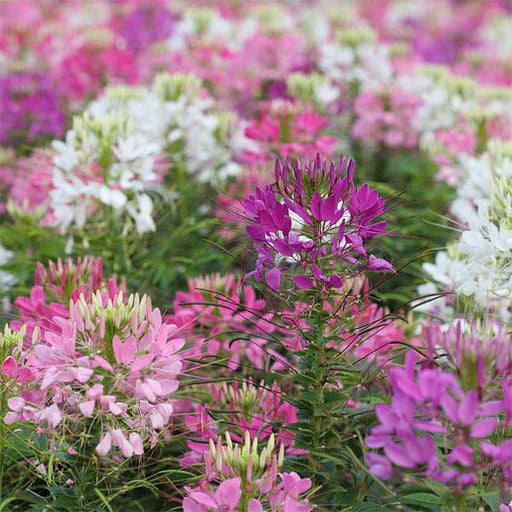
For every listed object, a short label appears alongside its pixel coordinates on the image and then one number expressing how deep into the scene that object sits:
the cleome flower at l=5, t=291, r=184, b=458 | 1.40
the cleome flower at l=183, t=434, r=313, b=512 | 1.38
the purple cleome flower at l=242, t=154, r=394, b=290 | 1.41
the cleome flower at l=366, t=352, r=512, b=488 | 1.27
